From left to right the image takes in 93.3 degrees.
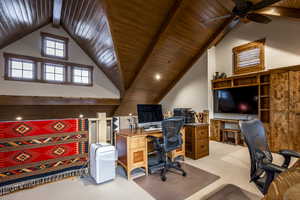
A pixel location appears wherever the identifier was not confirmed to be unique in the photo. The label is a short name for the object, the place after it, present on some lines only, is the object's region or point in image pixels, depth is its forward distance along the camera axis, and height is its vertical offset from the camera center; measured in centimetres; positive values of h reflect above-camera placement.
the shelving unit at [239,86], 420 +12
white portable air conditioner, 238 -107
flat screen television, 432 +0
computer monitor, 309 -32
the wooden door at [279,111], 366 -29
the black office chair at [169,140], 253 -74
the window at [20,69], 434 +104
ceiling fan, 259 +179
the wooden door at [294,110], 350 -25
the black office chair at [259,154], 124 -56
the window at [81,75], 545 +102
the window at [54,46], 487 +198
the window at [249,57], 443 +142
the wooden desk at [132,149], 254 -90
